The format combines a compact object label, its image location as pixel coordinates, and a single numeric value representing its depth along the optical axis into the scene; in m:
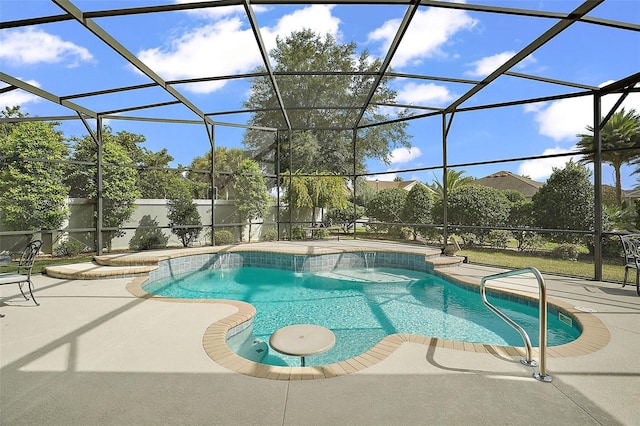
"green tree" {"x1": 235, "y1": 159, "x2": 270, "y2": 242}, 11.24
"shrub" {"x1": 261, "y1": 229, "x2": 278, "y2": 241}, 11.26
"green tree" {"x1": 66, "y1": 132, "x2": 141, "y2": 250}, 8.86
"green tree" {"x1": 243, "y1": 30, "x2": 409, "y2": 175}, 14.87
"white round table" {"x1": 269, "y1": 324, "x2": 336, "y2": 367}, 2.48
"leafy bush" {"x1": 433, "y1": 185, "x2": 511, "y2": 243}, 10.73
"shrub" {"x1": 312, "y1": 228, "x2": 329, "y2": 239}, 11.68
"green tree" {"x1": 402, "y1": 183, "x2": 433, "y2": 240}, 12.27
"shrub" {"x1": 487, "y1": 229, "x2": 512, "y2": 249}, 10.51
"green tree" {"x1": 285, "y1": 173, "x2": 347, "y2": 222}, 12.98
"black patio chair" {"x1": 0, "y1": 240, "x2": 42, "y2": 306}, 3.50
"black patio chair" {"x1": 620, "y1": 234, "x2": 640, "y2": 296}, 4.23
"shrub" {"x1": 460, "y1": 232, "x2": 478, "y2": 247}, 11.07
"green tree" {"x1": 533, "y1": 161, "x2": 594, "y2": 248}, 9.09
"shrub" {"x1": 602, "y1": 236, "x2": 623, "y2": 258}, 8.78
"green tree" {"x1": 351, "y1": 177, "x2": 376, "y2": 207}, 17.60
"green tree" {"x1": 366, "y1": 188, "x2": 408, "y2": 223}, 13.17
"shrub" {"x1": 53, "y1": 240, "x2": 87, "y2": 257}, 8.33
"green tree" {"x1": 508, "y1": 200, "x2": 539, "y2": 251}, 10.09
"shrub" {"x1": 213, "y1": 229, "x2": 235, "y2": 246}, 10.12
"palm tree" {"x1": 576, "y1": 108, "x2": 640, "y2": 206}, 12.41
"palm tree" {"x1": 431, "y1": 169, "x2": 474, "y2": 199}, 14.70
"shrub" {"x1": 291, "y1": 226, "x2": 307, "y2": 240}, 11.08
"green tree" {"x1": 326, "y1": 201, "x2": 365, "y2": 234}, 14.75
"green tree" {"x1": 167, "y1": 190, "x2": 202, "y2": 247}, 9.77
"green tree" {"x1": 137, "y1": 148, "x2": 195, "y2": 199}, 10.45
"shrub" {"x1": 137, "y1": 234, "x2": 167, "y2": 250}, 9.23
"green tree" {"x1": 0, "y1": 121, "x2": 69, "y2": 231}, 7.64
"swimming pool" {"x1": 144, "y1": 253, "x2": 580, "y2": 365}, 3.73
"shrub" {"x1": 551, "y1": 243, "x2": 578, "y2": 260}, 9.21
